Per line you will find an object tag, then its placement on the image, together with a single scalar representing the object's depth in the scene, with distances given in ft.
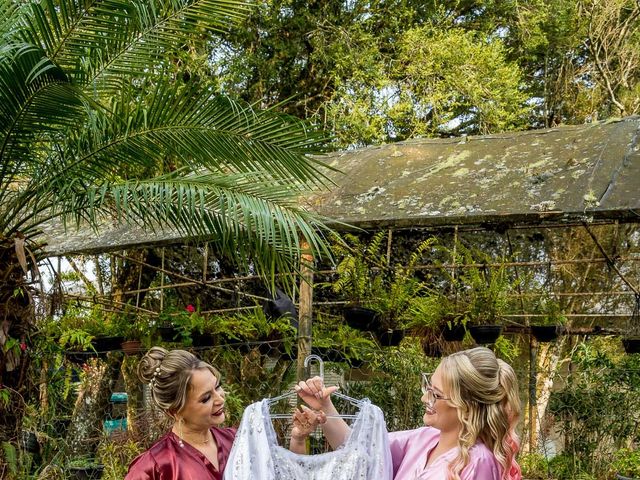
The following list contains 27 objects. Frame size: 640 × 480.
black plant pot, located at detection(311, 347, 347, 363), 24.56
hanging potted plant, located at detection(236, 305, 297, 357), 23.91
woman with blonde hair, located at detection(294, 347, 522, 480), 8.67
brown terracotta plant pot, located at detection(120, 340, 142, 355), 25.66
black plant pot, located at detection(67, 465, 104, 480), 23.49
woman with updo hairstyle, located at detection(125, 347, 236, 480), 10.20
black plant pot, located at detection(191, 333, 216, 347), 24.50
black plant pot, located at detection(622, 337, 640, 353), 24.77
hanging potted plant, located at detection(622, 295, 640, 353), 24.84
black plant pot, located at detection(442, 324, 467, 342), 23.25
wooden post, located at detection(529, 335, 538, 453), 27.60
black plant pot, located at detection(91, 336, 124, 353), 26.35
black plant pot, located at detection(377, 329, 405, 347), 24.49
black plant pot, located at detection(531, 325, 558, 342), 26.48
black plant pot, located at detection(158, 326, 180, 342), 24.97
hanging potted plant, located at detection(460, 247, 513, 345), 23.11
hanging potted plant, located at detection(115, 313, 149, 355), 25.67
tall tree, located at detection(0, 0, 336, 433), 16.51
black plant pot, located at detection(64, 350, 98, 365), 28.43
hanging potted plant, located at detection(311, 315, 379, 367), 24.23
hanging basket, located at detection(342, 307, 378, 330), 23.50
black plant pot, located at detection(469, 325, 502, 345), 22.98
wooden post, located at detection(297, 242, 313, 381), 21.06
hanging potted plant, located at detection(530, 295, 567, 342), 26.53
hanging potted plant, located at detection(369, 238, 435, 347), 24.04
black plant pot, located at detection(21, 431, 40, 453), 19.84
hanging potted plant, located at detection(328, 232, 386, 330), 23.63
